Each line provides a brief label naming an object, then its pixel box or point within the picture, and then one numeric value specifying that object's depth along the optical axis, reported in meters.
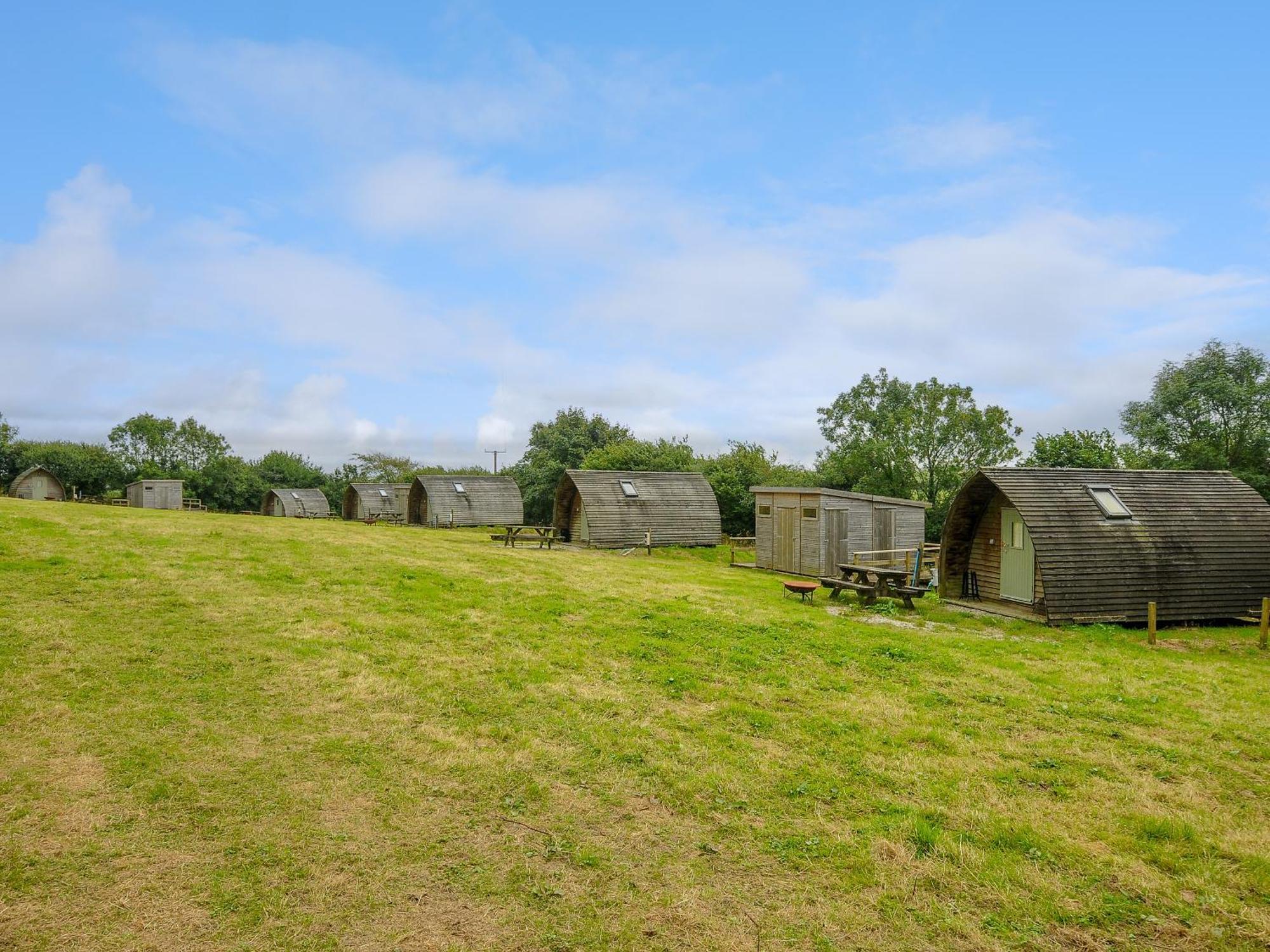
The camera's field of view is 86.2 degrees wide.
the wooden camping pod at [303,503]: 63.78
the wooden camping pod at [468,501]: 46.97
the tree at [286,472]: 89.69
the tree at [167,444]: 88.12
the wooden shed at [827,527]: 25.94
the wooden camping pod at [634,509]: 33.06
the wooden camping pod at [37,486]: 52.53
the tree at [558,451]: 50.62
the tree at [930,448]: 41.88
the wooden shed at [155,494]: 51.75
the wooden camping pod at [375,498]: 56.84
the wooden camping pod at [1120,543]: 17.44
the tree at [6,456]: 74.69
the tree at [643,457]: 44.38
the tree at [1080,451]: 32.94
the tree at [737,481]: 40.16
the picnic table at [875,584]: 18.52
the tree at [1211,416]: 35.81
